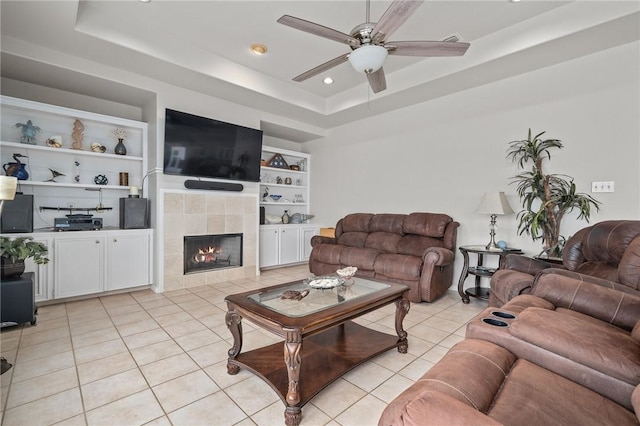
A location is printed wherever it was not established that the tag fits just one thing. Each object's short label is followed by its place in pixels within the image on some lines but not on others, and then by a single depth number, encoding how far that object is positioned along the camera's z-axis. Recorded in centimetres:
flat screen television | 380
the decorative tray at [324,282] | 224
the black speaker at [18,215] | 300
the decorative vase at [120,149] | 394
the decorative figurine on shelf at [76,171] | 377
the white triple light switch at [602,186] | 292
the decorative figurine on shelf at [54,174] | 362
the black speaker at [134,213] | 377
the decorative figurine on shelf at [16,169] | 320
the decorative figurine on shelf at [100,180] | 387
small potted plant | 239
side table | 326
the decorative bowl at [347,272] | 246
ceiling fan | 196
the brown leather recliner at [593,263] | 181
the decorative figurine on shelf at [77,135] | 371
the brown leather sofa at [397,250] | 342
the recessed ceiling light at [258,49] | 335
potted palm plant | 301
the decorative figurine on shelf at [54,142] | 350
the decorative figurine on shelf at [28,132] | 335
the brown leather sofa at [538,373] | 84
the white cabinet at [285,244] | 516
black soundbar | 404
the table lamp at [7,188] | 178
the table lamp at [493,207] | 334
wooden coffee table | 156
